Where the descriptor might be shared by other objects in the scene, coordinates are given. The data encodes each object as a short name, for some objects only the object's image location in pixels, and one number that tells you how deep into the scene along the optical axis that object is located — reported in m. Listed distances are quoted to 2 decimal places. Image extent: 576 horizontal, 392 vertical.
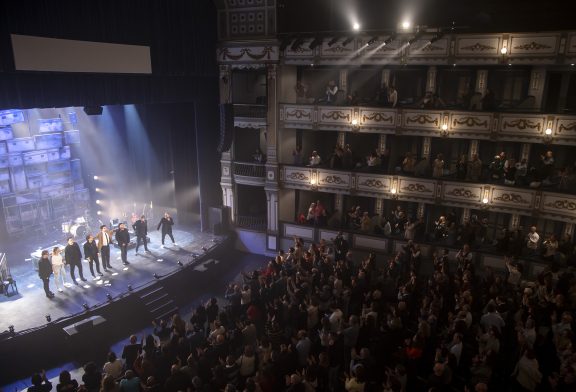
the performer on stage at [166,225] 19.70
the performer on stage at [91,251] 16.33
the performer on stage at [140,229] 18.95
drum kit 21.36
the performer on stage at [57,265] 15.49
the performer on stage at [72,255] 15.80
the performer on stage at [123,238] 17.48
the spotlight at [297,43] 19.11
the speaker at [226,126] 20.45
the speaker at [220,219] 21.73
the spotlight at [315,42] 18.84
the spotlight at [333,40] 18.59
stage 14.55
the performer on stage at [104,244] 17.14
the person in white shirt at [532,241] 16.50
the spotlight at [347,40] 18.44
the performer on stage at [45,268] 14.96
